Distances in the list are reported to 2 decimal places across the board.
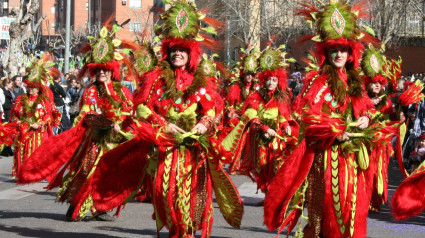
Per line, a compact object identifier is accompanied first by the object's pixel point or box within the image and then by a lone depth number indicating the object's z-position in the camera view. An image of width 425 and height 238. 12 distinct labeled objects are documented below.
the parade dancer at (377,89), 10.50
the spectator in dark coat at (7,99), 18.13
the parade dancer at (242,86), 14.91
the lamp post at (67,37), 24.45
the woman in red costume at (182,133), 6.71
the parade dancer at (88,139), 8.98
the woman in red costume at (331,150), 6.39
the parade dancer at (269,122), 10.59
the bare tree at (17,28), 23.50
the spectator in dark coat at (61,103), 18.69
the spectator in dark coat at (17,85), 18.66
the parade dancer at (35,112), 11.83
